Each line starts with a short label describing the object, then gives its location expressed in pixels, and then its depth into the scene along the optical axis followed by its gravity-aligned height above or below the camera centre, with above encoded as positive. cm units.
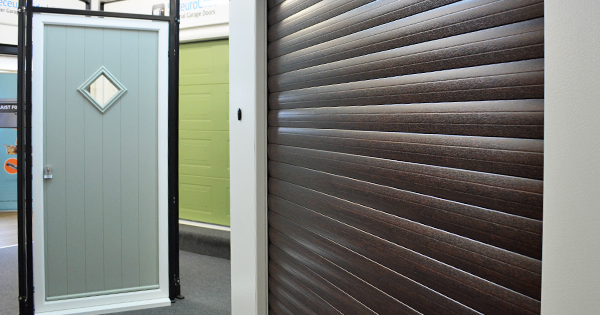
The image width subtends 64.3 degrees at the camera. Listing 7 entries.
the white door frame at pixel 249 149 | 247 -2
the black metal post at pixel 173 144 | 373 +2
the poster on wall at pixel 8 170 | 741 -36
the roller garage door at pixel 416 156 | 102 -3
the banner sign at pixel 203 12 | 514 +148
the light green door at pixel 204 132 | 530 +16
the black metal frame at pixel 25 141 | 342 +4
